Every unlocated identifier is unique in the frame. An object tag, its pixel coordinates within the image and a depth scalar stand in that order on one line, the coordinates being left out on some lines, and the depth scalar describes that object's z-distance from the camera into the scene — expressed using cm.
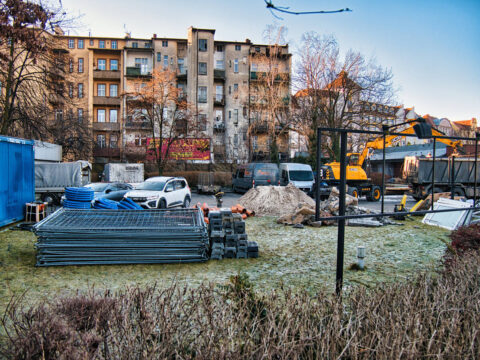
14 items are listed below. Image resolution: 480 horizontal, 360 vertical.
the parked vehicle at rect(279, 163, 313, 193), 2455
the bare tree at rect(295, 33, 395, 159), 3262
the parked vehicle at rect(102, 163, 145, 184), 2858
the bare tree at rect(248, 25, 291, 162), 3656
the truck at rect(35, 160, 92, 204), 2162
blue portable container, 1241
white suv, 1639
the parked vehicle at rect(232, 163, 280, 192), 2564
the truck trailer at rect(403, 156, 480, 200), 1906
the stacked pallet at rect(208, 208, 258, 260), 873
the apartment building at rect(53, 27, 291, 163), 4678
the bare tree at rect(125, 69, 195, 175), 3672
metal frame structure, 435
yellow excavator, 2386
